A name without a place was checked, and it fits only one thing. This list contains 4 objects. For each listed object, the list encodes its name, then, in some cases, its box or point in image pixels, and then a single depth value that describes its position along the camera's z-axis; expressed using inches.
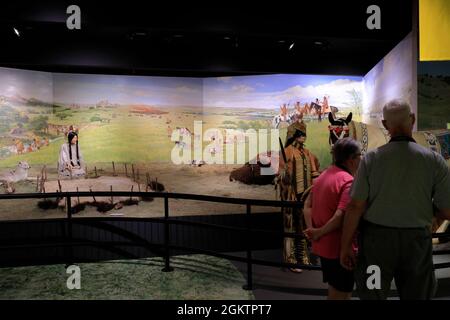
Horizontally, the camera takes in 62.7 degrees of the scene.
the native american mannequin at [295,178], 187.0
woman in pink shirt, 86.4
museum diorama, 173.0
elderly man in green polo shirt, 73.4
